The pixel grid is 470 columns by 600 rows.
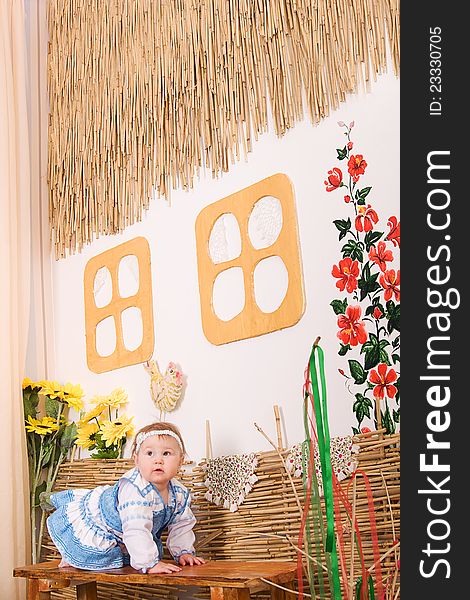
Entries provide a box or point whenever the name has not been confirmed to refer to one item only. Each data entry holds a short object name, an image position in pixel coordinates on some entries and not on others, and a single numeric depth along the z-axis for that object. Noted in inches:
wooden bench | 64.5
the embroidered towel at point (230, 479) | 78.3
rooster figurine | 90.6
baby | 75.4
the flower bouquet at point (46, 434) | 104.8
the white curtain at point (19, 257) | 100.7
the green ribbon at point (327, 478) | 49.4
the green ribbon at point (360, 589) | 54.4
